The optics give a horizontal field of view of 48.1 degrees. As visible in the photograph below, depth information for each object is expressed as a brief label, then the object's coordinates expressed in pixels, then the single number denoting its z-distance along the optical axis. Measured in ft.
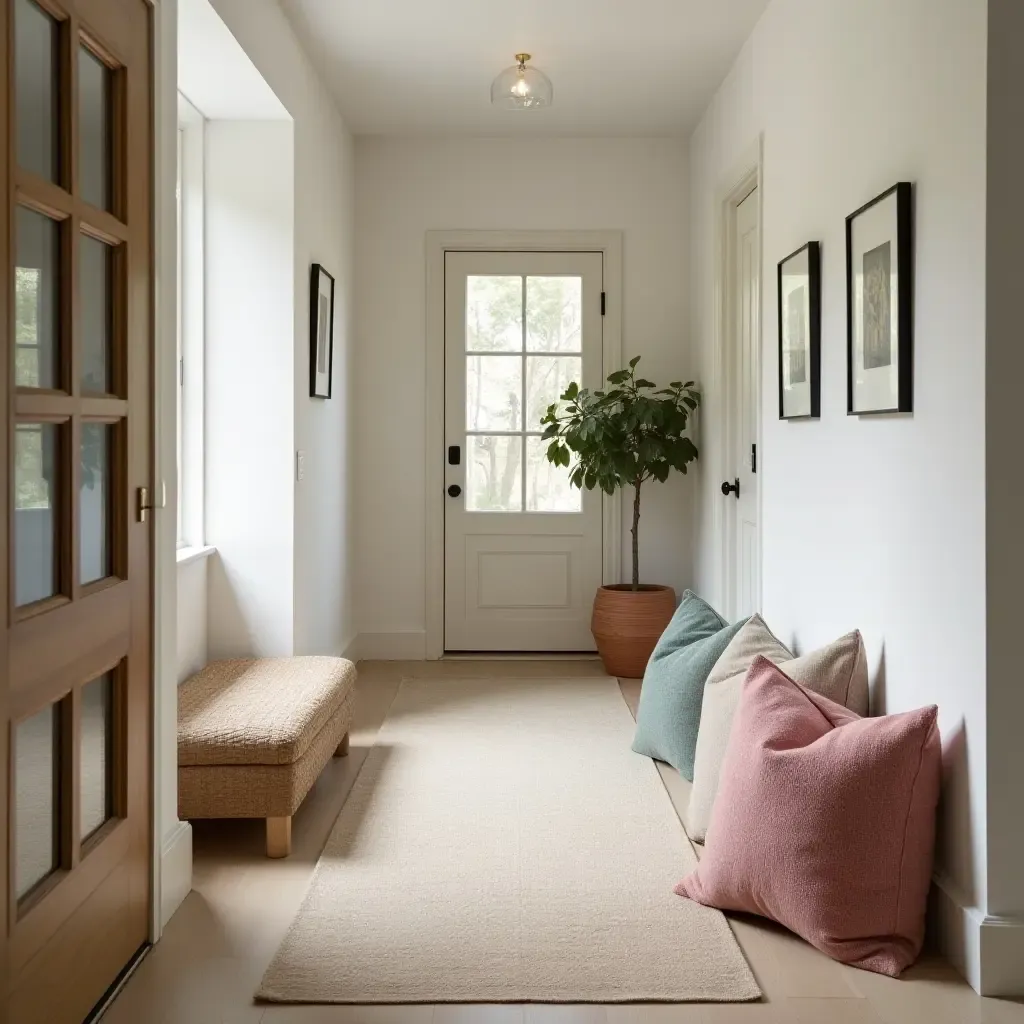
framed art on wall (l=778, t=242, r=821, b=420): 10.69
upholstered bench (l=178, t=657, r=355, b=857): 9.58
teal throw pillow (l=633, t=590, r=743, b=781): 11.62
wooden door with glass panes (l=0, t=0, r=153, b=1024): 5.89
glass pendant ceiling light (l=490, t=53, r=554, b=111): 13.43
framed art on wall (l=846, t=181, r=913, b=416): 8.21
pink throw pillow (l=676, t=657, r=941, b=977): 7.50
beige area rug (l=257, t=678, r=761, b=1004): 7.34
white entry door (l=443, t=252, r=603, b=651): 18.53
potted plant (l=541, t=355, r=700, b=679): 16.81
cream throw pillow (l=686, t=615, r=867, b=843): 9.09
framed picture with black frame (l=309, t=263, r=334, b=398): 14.52
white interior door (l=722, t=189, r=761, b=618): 14.37
